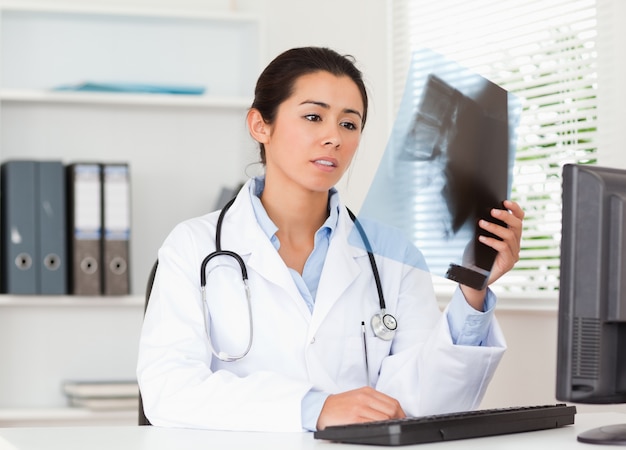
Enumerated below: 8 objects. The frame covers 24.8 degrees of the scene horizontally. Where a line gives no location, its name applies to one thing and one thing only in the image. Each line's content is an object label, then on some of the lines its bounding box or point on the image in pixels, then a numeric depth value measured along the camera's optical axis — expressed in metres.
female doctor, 2.10
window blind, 2.56
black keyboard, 1.78
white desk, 1.83
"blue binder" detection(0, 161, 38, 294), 3.10
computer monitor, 1.74
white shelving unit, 3.25
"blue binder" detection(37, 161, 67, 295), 3.11
